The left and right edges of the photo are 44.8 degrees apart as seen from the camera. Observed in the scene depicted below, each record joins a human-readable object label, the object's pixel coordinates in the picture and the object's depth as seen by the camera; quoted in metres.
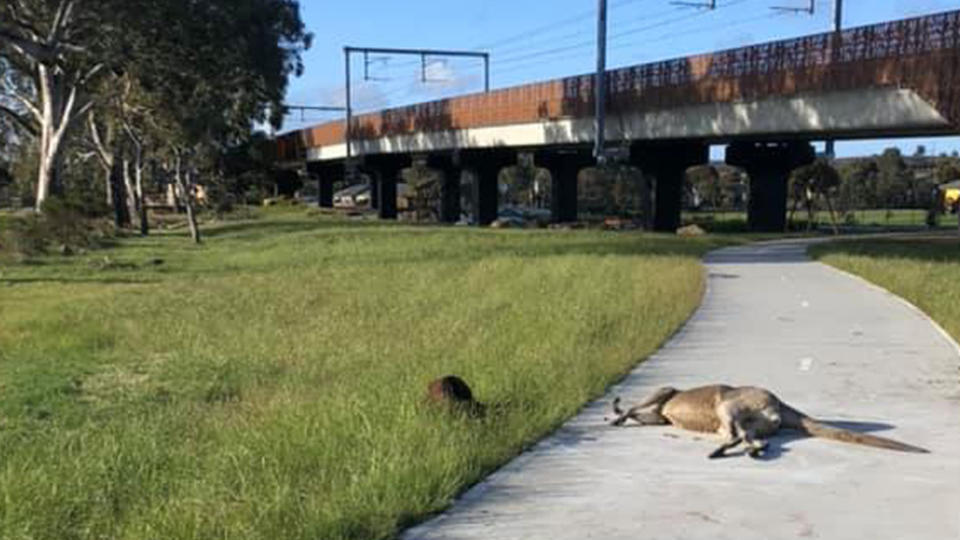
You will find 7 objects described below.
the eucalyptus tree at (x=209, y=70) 37.25
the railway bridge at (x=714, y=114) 35.34
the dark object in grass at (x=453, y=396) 8.43
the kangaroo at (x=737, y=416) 8.22
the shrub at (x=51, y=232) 40.09
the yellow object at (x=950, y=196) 104.64
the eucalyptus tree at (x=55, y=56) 38.88
